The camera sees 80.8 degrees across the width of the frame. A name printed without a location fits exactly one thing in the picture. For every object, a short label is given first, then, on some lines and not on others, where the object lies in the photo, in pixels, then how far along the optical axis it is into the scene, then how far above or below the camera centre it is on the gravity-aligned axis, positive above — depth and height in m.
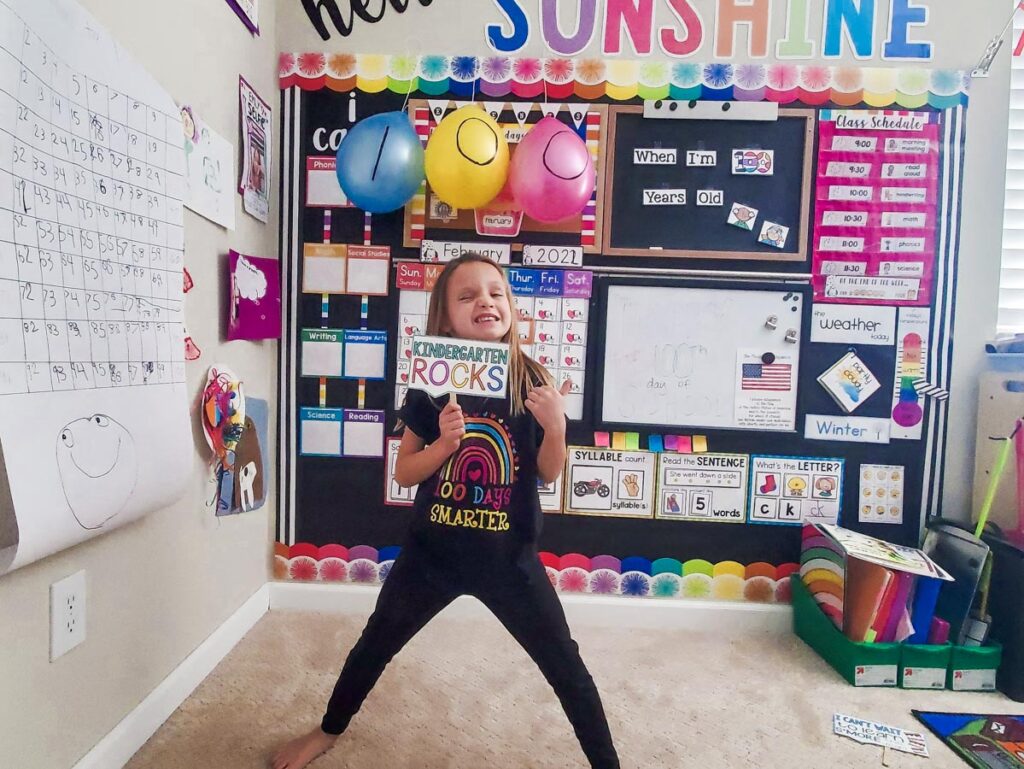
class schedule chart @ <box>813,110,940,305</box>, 1.91 +0.47
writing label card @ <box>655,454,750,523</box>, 1.97 -0.43
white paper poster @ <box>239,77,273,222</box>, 1.74 +0.57
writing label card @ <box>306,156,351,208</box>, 1.96 +0.53
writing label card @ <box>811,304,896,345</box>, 1.94 +0.10
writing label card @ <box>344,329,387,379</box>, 1.98 -0.03
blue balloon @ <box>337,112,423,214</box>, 1.70 +0.52
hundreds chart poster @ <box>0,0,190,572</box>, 0.91 +0.10
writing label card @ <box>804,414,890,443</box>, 1.95 -0.23
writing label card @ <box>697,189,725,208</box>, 1.93 +0.50
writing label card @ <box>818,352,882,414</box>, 1.94 -0.08
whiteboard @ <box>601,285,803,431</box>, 1.94 -0.01
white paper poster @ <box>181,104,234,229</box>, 1.45 +0.43
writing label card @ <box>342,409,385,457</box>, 1.99 -0.29
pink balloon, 1.65 +0.49
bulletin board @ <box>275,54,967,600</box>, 1.92 +0.08
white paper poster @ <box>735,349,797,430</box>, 1.94 -0.11
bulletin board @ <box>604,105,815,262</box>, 1.92 +0.55
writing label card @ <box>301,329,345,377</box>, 1.98 -0.03
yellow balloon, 1.65 +0.52
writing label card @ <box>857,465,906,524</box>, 1.96 -0.43
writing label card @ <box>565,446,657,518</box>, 1.98 -0.44
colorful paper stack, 1.67 -0.66
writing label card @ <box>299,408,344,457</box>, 2.00 -0.30
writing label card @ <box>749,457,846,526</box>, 1.97 -0.43
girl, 1.20 -0.36
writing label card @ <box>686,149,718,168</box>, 1.93 +0.62
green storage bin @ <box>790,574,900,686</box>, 1.67 -0.85
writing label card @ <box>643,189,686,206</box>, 1.94 +0.50
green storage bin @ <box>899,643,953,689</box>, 1.67 -0.85
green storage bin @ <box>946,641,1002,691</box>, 1.67 -0.86
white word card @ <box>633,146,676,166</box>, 1.93 +0.63
